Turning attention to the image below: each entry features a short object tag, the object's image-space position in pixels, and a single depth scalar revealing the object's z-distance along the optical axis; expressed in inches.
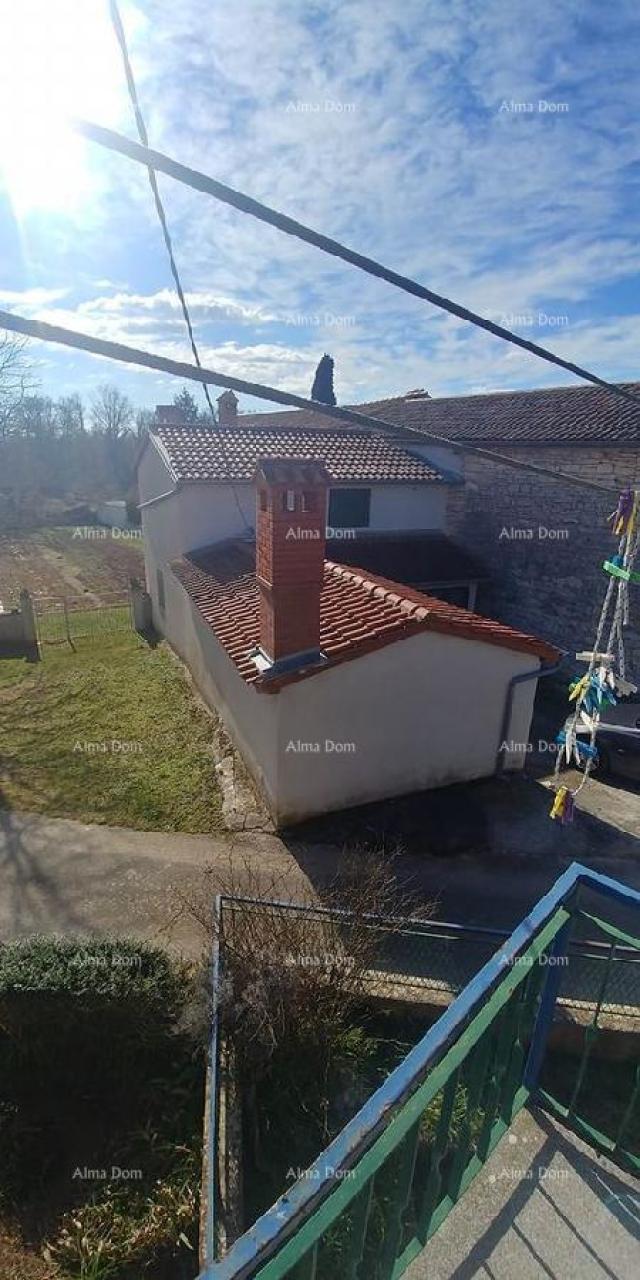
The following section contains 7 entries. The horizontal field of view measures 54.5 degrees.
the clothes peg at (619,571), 167.0
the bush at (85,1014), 189.3
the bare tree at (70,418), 2578.7
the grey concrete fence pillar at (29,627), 622.2
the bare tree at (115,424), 2716.5
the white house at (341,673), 294.0
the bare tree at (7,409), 776.3
